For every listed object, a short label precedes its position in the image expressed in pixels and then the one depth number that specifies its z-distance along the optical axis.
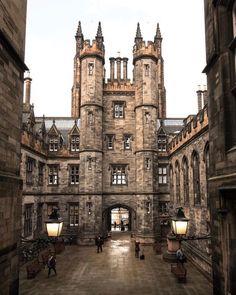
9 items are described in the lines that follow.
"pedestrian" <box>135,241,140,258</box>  20.41
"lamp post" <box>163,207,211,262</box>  8.02
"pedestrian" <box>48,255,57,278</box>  15.45
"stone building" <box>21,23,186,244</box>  26.11
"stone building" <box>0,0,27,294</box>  7.27
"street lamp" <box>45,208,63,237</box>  7.93
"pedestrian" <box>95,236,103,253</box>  22.19
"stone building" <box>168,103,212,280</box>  17.06
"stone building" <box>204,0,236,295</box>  6.75
